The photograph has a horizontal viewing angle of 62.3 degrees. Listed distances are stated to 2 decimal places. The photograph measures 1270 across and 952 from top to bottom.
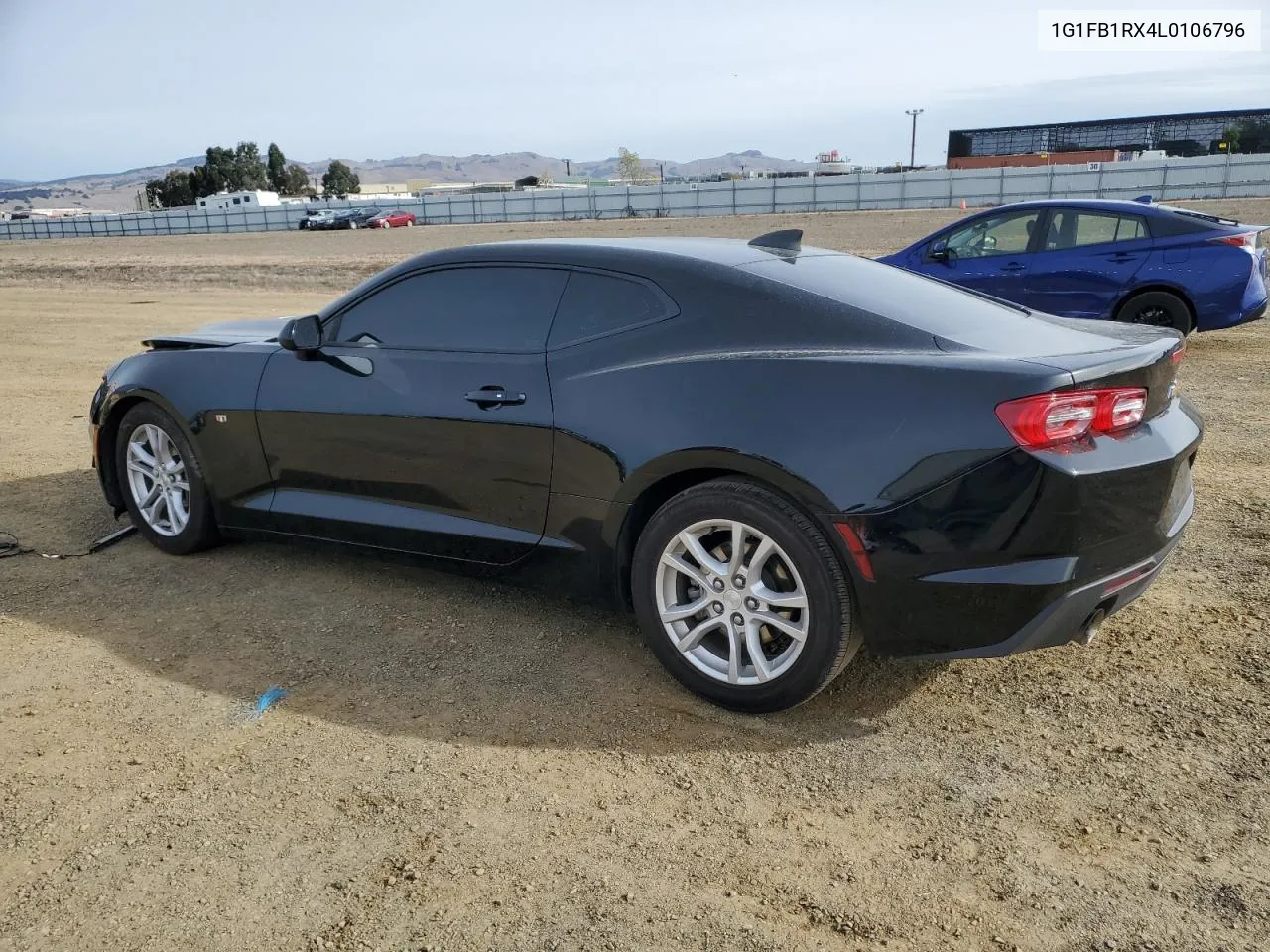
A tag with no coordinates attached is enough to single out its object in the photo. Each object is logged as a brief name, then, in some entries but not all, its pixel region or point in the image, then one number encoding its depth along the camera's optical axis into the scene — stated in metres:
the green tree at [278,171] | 151.88
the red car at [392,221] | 58.25
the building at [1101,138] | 90.38
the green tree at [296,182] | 154.12
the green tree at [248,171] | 138.25
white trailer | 105.79
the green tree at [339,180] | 147.50
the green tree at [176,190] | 132.00
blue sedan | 9.52
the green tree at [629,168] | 172.50
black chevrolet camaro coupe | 3.12
